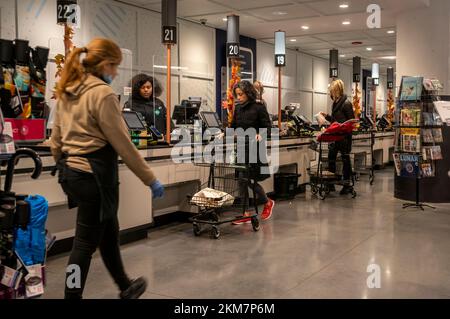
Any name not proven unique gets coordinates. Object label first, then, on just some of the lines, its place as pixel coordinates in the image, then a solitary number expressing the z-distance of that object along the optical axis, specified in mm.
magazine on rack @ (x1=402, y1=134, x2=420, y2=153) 6523
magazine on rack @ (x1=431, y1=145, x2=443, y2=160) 6580
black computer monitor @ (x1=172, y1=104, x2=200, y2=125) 6176
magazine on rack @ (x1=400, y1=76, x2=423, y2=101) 6555
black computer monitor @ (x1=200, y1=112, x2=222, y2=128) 5993
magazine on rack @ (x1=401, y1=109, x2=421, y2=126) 6551
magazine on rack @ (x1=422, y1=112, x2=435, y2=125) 6562
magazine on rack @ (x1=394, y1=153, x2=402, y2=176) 6812
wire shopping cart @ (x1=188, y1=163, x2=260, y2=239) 4961
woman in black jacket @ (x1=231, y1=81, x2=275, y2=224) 5535
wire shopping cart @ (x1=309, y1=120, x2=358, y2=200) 7109
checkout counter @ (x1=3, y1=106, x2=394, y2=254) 3881
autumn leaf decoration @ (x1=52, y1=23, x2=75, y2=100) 4719
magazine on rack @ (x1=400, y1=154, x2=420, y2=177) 6598
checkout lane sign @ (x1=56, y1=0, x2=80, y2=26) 4625
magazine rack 6555
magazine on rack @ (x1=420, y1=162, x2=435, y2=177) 6617
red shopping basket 7051
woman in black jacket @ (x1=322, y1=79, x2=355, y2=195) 7562
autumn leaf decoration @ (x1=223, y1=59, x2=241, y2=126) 7156
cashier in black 5574
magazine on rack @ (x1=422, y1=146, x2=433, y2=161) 6555
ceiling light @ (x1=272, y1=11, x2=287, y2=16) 9438
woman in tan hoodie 2576
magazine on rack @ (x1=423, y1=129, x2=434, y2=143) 6559
